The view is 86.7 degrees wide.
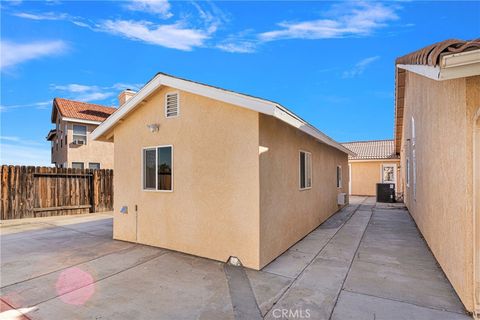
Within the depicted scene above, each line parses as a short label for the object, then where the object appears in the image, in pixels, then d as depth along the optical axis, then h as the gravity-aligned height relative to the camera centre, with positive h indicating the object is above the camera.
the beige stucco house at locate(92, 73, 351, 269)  5.03 -0.23
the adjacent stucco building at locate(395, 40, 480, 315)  2.88 +0.03
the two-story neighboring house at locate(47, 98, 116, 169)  17.12 +1.62
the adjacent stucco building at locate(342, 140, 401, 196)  20.64 -0.76
